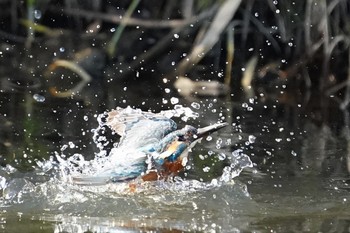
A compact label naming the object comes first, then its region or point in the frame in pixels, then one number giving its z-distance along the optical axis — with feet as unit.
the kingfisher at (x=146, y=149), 29.32
